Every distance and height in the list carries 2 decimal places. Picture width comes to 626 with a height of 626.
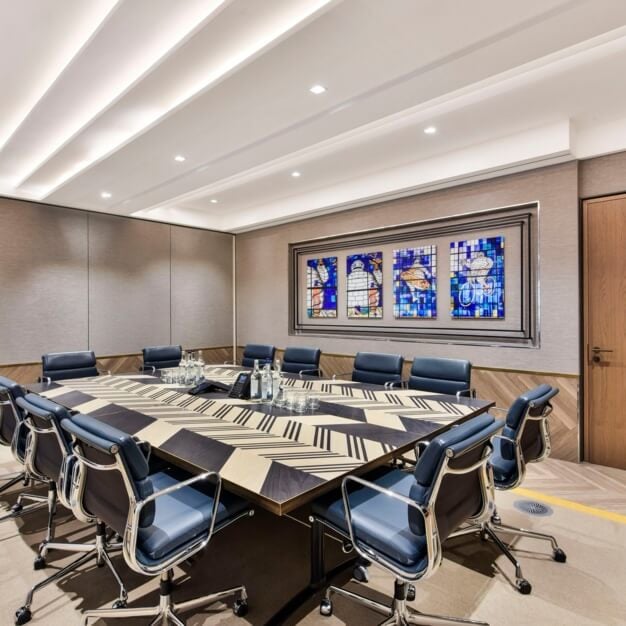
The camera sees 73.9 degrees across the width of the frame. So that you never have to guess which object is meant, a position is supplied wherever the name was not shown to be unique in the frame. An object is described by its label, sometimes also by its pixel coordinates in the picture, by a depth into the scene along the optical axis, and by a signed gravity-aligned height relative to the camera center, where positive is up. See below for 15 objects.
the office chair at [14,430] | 2.55 -0.75
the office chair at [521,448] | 2.19 -0.79
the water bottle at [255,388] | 3.04 -0.56
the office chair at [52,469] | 1.98 -0.82
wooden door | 3.78 -0.18
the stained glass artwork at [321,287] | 5.89 +0.36
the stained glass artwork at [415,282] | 4.85 +0.35
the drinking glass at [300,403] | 2.73 -0.60
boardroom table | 1.72 -0.65
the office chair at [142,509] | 1.55 -0.86
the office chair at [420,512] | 1.51 -0.87
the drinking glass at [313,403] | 2.78 -0.62
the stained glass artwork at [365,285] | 5.36 +0.36
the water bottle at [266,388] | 2.98 -0.54
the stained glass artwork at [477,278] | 4.33 +0.36
